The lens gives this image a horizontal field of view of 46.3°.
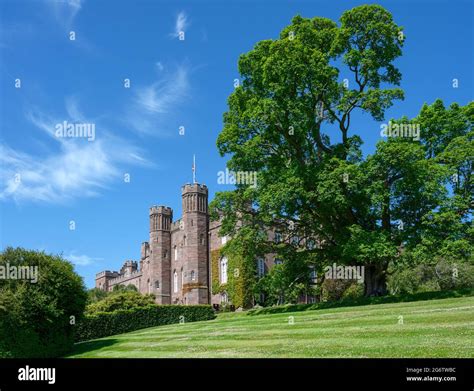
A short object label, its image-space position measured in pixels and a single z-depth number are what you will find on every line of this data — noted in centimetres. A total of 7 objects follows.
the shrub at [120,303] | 3928
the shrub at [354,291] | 4175
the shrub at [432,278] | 3475
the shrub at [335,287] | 4298
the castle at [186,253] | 5612
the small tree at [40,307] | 2170
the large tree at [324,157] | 2803
